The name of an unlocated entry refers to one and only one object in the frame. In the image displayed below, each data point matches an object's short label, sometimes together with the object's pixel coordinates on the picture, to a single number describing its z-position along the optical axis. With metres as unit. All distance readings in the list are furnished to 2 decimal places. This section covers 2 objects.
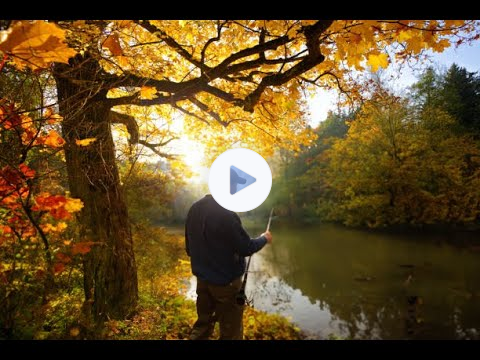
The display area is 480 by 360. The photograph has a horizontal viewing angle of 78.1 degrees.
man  2.71
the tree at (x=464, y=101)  12.74
